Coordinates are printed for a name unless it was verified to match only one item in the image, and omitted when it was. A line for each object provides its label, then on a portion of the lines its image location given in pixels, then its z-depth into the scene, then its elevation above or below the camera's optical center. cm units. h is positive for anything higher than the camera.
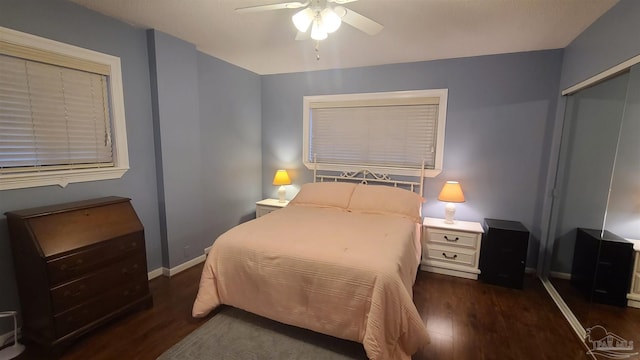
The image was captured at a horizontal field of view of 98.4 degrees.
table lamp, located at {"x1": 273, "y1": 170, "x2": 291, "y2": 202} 385 -46
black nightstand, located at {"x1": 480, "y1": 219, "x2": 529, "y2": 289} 272 -103
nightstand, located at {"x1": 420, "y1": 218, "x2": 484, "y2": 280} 293 -105
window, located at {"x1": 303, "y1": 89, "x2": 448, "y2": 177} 332 +23
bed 168 -87
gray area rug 181 -136
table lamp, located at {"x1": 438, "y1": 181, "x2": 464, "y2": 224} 301 -49
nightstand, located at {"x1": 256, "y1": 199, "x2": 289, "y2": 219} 376 -81
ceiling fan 163 +81
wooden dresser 175 -85
